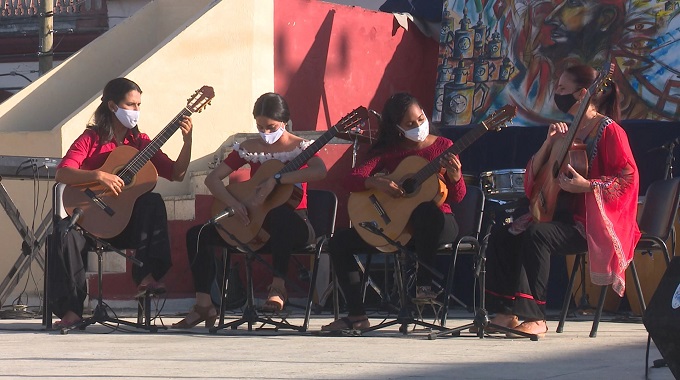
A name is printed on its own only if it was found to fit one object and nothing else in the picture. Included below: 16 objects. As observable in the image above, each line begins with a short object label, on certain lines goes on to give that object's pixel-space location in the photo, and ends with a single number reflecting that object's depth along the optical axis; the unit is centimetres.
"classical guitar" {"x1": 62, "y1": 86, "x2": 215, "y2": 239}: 1258
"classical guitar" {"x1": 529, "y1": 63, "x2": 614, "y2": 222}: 1107
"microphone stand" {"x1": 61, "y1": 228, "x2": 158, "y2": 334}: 1239
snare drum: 1398
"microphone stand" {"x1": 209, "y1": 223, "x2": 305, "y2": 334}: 1218
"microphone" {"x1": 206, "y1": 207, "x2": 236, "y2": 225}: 1234
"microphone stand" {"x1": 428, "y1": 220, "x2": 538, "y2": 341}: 1112
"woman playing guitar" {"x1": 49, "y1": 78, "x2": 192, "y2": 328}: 1248
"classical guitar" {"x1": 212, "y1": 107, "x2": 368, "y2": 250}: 1231
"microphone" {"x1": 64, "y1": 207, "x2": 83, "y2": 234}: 1245
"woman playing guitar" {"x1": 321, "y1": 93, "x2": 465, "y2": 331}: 1149
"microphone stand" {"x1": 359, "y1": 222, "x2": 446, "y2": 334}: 1151
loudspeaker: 722
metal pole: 2884
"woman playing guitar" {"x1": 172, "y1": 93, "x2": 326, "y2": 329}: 1221
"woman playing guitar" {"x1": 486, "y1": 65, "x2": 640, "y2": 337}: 1107
